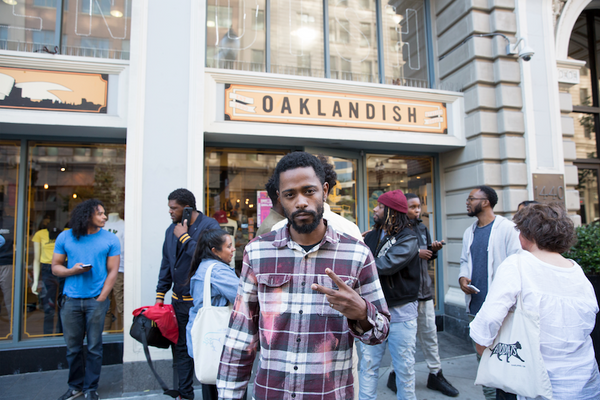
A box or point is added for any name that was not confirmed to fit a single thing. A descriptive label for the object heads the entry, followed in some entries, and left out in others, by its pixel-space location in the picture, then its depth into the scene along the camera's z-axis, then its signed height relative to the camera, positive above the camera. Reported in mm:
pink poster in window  5809 +328
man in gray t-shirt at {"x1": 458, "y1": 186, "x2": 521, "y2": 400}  3596 -265
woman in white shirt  1907 -467
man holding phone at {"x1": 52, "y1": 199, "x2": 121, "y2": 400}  3764 -721
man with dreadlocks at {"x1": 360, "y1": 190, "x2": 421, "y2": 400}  3094 -656
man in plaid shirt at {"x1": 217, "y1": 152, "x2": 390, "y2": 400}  1497 -378
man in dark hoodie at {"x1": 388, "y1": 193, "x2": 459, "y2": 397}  3975 -1260
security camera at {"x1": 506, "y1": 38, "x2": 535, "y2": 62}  5410 +2704
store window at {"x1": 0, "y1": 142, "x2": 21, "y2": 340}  4914 +55
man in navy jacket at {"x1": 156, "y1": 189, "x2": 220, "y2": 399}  3414 -395
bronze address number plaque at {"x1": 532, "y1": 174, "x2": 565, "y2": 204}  5809 +543
